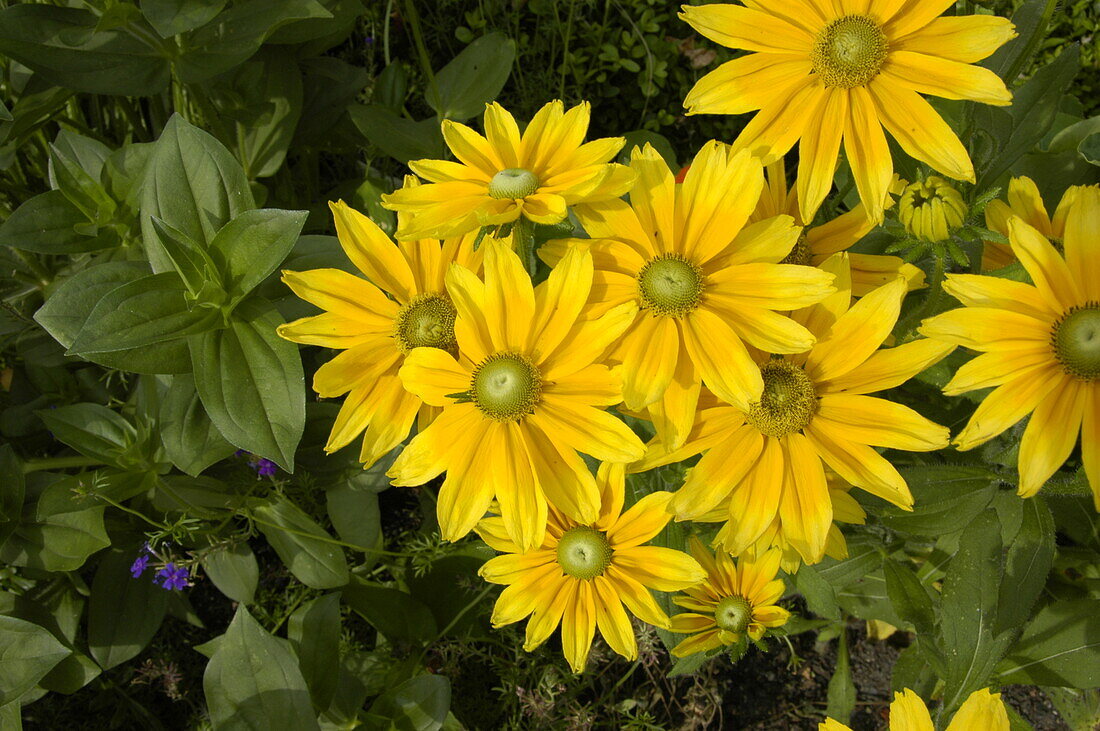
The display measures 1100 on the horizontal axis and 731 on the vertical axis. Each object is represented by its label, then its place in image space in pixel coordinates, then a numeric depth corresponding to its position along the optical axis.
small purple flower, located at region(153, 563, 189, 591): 0.69
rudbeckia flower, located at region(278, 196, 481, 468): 0.58
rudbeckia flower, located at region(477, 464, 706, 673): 0.59
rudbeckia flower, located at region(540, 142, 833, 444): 0.53
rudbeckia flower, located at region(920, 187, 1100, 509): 0.52
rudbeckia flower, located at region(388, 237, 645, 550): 0.54
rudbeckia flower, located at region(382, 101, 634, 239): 0.54
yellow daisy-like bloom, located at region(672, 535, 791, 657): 0.61
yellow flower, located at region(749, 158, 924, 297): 0.59
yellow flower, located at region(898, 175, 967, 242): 0.54
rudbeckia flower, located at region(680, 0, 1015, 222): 0.56
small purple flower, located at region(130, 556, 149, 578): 0.70
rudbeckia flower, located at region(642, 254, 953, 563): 0.55
